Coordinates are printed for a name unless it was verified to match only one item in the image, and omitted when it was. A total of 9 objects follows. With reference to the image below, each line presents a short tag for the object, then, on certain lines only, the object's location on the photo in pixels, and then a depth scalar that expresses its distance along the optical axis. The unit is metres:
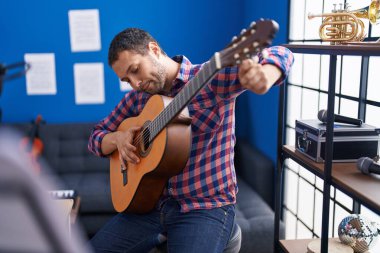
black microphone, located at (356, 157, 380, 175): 1.28
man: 1.50
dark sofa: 2.54
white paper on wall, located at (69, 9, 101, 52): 3.70
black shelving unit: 1.12
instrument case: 1.44
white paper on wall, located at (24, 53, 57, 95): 3.73
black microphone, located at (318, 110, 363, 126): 1.52
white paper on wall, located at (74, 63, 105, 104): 3.76
